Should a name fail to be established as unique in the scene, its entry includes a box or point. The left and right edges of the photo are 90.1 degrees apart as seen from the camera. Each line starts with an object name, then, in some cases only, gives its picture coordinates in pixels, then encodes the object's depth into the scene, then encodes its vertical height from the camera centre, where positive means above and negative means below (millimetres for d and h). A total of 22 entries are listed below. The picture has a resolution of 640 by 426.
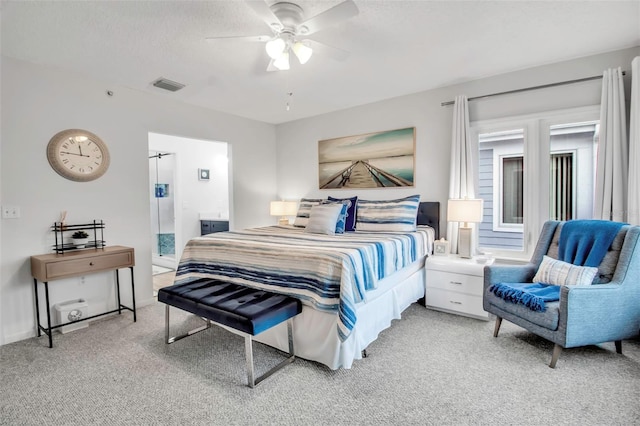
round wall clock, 3021 +499
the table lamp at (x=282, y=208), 4941 -87
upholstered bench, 2002 -701
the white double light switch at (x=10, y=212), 2754 -52
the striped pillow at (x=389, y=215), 3504 -158
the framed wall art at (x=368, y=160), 4113 +573
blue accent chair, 2121 -762
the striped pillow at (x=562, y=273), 2355 -577
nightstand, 3090 -857
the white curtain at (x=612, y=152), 2758 +400
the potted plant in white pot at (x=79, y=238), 3104 -323
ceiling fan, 1878 +1140
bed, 2188 -584
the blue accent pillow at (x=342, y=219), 3594 -203
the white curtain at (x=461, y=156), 3531 +489
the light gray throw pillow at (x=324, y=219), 3508 -190
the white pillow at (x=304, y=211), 4137 -118
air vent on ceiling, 3381 +1302
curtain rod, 2945 +1119
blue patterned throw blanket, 2357 -433
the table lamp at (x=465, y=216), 3205 -163
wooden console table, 2703 -534
